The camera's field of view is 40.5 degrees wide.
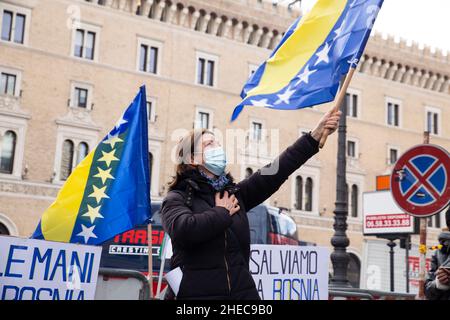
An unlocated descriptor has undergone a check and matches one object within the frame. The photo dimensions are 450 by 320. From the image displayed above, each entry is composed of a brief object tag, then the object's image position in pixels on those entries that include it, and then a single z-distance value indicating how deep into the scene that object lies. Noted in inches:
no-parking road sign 216.4
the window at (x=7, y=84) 940.6
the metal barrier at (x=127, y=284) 224.2
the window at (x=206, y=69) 1139.9
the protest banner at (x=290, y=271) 178.5
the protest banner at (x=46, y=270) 162.6
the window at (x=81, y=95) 998.8
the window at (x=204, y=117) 1109.1
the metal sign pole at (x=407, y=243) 497.4
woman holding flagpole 97.1
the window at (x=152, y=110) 1063.6
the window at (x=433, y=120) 1440.7
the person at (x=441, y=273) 134.2
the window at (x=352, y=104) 1319.3
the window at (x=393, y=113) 1379.2
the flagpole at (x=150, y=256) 180.9
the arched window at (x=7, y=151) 930.1
